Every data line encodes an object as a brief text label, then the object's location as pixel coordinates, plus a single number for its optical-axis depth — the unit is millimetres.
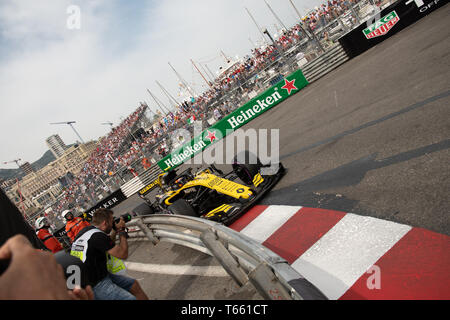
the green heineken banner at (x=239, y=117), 15469
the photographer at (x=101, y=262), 2859
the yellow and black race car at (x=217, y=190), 5773
